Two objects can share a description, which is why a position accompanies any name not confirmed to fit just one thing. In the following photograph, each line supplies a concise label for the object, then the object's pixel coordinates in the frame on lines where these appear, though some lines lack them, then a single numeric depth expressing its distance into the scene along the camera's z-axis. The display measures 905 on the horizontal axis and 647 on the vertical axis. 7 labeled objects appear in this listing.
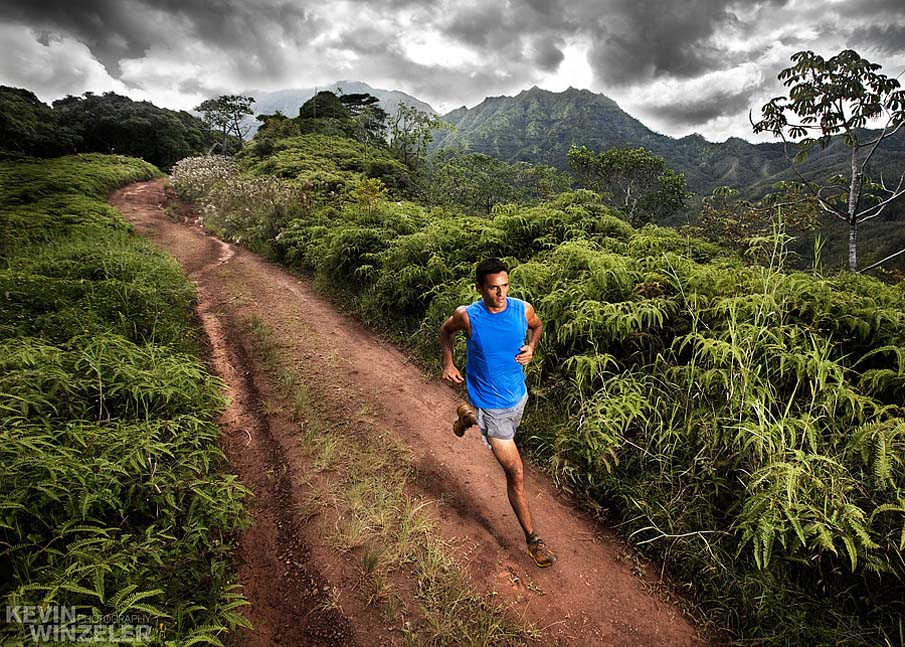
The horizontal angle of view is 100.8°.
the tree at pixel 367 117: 30.84
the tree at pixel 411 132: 24.70
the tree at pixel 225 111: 48.91
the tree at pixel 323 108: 35.50
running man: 2.79
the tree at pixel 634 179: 39.56
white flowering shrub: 12.03
